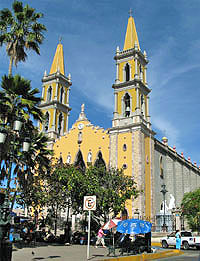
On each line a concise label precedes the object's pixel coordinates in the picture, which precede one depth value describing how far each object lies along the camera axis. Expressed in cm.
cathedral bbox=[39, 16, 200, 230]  2759
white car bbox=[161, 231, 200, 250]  1877
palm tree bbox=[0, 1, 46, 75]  1606
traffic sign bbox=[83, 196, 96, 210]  1019
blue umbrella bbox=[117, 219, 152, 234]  1290
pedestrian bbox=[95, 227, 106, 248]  1656
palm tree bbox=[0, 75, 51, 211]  1431
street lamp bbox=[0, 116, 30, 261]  770
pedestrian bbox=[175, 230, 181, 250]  1751
